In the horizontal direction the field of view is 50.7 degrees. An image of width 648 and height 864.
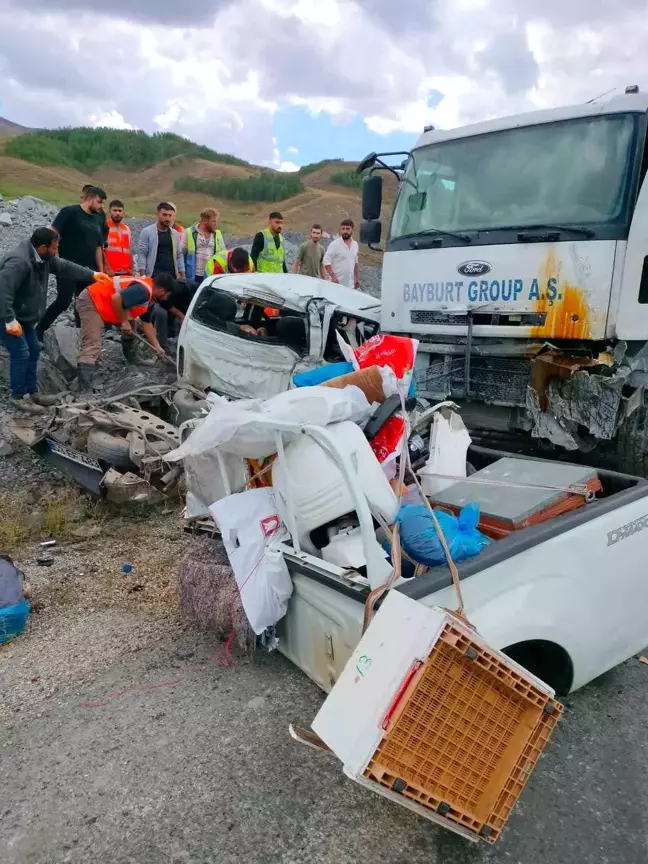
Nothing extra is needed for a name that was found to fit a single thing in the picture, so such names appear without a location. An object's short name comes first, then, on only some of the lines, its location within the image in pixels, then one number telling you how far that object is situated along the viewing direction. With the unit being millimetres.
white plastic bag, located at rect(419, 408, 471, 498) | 3174
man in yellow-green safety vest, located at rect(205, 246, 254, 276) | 7652
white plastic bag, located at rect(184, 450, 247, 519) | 3164
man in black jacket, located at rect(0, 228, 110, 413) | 5921
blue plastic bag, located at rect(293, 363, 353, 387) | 3404
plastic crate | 1769
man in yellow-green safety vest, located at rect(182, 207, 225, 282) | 8242
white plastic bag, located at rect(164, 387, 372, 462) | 2625
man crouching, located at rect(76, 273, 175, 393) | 6141
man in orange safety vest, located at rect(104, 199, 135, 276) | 7977
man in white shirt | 9969
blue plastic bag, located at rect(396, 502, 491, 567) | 2438
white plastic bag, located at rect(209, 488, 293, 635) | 2654
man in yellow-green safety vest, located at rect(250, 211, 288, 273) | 8969
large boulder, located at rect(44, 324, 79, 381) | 7133
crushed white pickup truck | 1825
